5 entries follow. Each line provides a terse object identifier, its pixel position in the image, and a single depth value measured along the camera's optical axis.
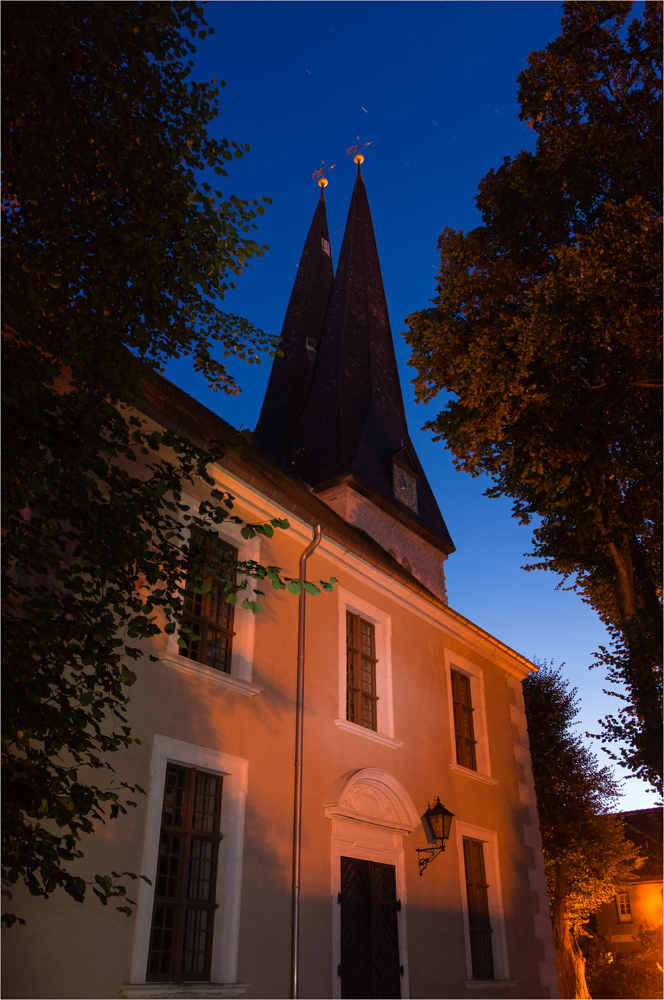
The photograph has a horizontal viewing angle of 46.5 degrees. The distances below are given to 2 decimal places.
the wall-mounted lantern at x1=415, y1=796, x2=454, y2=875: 12.85
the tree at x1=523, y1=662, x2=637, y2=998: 25.64
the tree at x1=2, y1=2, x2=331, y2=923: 5.27
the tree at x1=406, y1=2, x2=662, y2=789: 12.24
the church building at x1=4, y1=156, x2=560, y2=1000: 8.27
